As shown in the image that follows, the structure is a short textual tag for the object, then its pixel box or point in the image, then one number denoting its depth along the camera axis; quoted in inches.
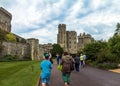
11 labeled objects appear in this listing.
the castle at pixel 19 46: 945.7
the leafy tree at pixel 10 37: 979.6
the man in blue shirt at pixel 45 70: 162.9
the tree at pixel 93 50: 637.8
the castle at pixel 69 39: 2487.1
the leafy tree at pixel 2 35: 891.7
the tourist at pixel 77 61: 366.2
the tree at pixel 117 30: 779.5
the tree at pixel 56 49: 1957.7
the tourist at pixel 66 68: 197.8
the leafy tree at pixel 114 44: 655.1
